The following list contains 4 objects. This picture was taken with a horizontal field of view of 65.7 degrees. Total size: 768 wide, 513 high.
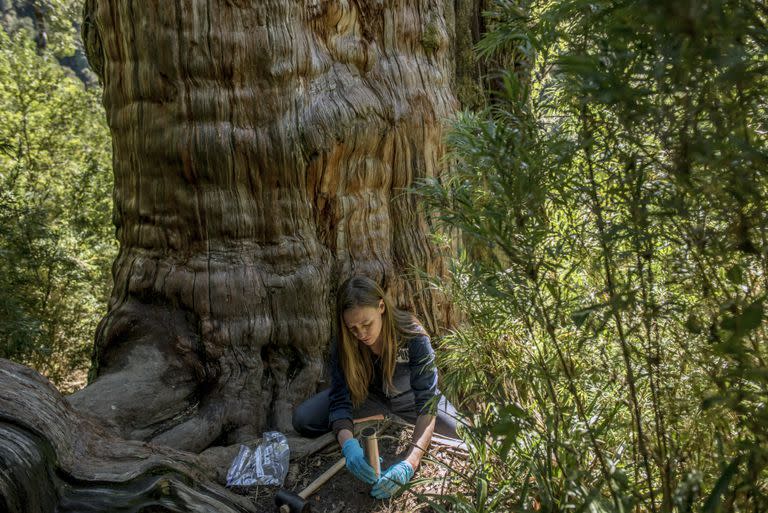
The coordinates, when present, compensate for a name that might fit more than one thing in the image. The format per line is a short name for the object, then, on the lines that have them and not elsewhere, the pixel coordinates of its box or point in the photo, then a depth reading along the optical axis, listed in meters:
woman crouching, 2.76
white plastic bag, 2.89
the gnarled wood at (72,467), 1.97
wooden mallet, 2.59
